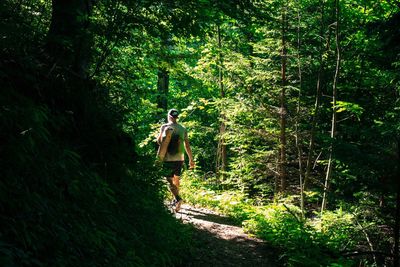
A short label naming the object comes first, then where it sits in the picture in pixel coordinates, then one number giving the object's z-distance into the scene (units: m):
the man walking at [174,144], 8.99
